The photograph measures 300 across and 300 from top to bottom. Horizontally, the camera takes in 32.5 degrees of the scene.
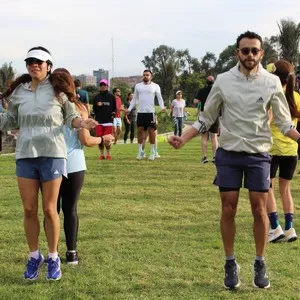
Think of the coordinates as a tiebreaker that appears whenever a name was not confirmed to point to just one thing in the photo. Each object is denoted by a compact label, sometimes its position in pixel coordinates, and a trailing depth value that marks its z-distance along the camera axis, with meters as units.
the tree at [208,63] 88.79
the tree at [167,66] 58.25
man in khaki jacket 4.31
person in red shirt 13.81
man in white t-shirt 12.59
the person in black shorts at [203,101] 11.85
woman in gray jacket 4.46
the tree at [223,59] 88.56
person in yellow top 5.71
